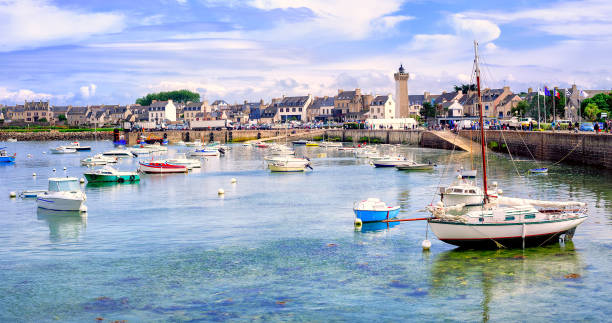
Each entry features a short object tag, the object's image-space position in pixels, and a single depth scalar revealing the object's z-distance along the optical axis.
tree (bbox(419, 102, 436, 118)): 160.50
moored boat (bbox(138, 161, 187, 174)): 68.00
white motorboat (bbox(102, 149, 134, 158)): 100.25
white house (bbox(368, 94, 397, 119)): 166.88
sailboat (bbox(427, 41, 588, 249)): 26.44
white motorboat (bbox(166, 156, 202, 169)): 71.06
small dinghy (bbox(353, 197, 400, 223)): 33.75
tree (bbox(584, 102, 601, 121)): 108.31
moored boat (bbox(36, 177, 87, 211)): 39.78
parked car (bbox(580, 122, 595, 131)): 75.35
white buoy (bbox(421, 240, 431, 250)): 27.41
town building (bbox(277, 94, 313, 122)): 198.75
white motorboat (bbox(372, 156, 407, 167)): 70.12
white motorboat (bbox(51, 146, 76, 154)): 110.75
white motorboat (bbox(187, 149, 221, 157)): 96.50
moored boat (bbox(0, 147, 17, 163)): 86.38
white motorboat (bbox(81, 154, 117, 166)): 81.75
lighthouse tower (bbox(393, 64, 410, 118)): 153.38
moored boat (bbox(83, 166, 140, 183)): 59.16
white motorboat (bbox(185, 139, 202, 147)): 137.02
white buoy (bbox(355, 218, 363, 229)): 33.09
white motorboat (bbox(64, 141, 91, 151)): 117.88
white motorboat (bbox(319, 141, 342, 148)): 120.43
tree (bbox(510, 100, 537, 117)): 134.00
